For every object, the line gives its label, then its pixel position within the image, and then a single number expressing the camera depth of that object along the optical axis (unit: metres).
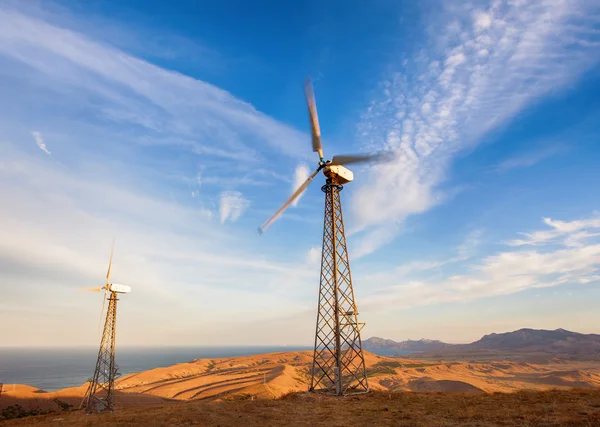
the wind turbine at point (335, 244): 28.70
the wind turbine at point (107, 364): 38.09
